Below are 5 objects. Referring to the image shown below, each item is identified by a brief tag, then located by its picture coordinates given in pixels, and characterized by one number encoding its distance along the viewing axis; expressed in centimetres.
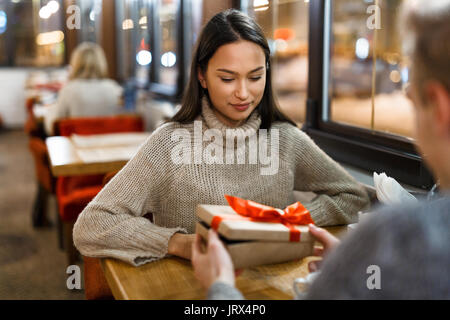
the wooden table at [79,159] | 245
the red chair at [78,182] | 279
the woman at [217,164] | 129
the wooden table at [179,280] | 103
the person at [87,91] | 416
